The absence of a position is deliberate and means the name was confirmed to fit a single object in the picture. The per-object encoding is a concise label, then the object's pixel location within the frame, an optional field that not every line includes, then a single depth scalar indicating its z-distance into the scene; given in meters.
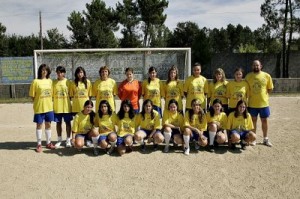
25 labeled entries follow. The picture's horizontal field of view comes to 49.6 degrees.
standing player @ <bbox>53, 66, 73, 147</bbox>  6.38
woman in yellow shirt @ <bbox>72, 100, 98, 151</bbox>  6.09
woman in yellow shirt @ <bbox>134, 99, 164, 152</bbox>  6.14
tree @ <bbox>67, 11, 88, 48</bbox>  30.66
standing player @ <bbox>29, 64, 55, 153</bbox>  6.24
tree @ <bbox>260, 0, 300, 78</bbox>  21.08
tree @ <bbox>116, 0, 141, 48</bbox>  34.25
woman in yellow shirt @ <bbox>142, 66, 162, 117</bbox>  6.52
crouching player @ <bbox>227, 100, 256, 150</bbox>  6.11
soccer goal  14.48
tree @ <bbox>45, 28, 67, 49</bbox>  33.22
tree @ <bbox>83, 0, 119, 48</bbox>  30.08
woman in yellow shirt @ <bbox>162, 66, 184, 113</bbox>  6.51
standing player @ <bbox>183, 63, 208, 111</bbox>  6.45
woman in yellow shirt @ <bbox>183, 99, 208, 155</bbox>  6.09
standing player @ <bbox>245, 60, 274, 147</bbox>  6.45
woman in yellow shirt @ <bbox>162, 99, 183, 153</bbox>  6.12
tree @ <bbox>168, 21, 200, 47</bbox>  40.09
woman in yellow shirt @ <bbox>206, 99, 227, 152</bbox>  6.11
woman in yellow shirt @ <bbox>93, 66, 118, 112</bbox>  6.42
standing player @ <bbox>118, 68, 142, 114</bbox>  6.46
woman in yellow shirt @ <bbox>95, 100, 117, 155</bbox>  5.98
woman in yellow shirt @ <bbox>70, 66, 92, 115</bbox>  6.38
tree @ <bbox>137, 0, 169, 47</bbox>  34.31
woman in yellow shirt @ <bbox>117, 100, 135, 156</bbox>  6.04
